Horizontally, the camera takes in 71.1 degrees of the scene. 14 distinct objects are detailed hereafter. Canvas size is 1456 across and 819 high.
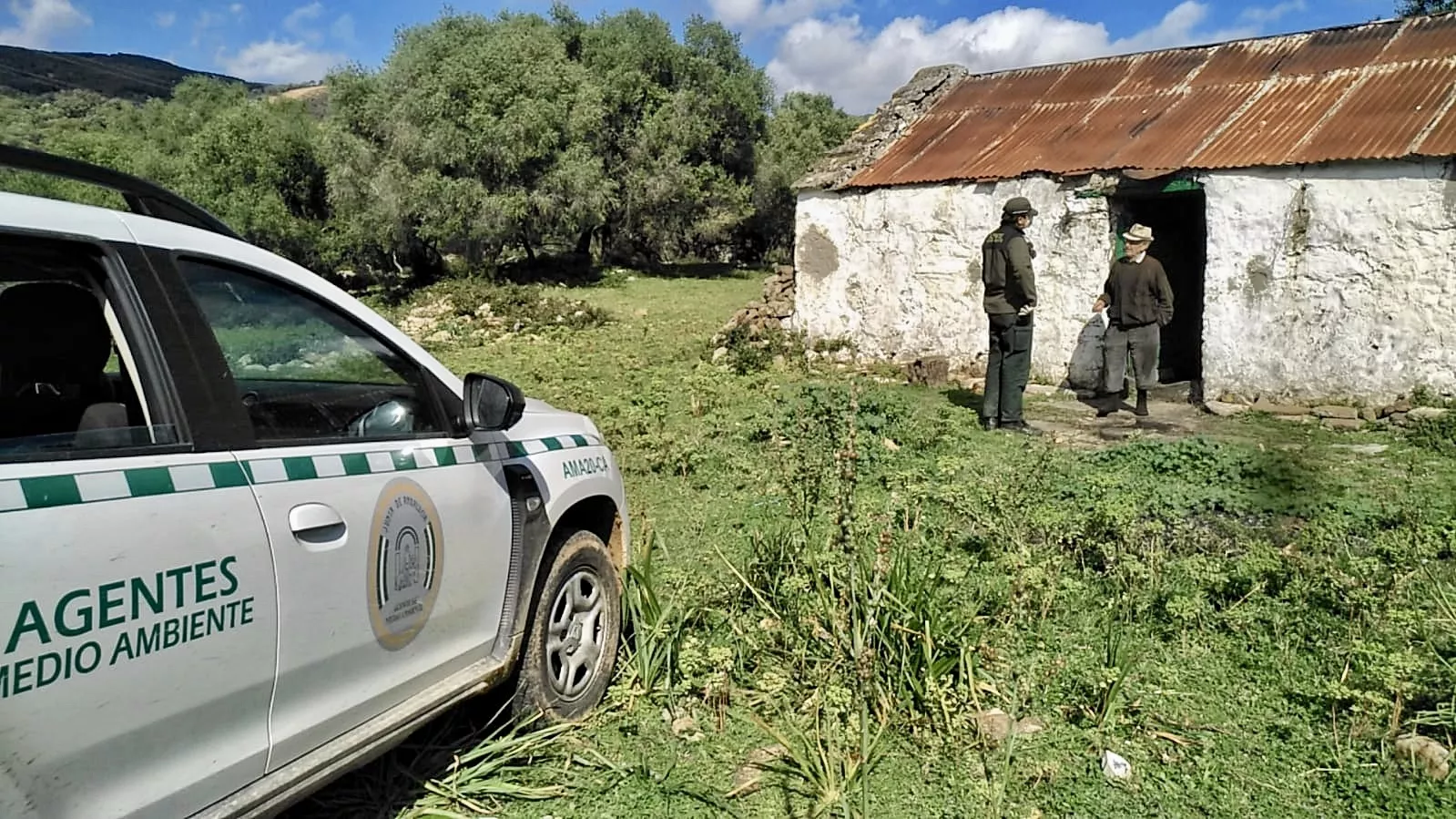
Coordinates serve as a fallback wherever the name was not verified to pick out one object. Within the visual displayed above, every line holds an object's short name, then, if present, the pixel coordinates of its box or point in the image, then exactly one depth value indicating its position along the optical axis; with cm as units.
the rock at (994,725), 357
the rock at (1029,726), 363
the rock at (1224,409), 1008
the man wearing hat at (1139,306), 948
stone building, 952
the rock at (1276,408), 990
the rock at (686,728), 369
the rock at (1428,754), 325
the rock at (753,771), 333
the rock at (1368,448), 833
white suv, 190
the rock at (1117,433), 900
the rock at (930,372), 1190
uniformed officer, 873
